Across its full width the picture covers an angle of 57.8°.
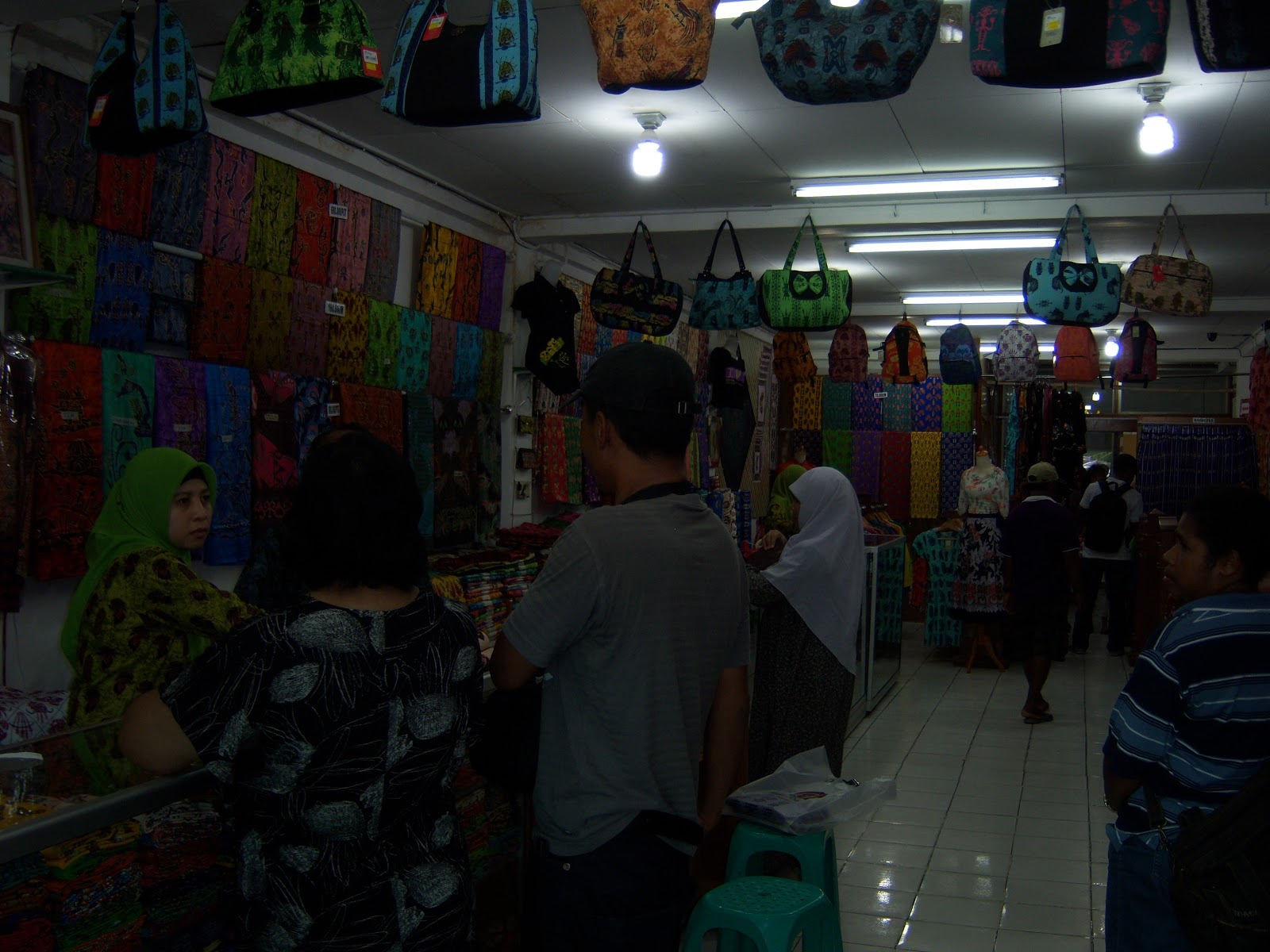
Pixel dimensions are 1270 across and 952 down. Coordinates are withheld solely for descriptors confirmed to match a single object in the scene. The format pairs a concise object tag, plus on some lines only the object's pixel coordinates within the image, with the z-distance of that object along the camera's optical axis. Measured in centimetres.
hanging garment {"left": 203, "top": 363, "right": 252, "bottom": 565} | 492
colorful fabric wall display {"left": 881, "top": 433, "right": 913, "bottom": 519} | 1304
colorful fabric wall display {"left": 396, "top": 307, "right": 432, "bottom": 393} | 648
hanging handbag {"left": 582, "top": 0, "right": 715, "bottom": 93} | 302
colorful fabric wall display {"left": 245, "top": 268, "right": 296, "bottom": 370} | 527
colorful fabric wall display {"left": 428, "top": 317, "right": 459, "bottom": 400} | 682
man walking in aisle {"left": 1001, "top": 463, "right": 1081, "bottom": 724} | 754
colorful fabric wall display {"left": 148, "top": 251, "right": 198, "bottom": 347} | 468
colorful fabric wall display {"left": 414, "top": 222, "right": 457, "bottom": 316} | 680
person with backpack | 1002
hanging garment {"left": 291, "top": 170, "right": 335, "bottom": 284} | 562
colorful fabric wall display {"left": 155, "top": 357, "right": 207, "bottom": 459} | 463
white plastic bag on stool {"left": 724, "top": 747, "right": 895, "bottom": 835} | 274
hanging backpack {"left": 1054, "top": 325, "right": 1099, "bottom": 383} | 983
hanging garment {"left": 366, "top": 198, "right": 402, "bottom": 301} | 625
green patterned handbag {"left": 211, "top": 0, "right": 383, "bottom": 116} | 303
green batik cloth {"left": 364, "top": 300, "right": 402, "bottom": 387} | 621
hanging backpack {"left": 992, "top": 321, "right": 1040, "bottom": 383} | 1045
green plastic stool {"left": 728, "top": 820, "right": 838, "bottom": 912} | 279
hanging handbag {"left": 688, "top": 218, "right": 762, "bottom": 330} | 697
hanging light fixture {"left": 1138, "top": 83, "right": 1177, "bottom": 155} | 519
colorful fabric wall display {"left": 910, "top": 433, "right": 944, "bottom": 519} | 1295
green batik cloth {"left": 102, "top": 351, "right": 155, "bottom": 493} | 435
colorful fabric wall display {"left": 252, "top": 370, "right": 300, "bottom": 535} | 518
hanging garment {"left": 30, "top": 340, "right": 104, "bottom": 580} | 411
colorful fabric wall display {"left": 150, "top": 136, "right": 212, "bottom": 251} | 468
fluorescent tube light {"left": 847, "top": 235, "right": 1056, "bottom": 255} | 845
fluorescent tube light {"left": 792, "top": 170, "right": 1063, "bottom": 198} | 669
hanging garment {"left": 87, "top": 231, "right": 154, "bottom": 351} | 441
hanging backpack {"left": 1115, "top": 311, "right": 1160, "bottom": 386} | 902
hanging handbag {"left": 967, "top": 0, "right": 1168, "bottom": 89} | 289
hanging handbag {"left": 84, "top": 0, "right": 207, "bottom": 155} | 342
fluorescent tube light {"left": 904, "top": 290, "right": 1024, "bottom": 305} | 1166
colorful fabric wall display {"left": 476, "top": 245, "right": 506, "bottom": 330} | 747
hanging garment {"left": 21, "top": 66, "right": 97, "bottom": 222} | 408
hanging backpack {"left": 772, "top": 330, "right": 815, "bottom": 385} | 1029
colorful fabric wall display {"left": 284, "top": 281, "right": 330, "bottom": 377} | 557
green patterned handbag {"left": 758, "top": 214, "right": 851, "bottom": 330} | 666
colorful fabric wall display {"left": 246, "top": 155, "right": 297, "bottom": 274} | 530
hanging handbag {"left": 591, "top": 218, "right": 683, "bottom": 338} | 689
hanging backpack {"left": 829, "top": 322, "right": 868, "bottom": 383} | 996
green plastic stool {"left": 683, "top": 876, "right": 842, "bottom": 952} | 234
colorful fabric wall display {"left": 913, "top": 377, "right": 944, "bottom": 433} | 1312
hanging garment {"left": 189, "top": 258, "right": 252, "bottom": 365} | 493
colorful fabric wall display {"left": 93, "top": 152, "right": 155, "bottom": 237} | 438
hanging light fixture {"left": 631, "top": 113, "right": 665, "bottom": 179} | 586
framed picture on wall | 389
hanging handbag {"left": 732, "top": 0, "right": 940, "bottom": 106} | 308
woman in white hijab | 406
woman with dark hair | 161
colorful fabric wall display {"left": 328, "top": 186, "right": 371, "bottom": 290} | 595
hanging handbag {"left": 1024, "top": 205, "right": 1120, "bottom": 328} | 623
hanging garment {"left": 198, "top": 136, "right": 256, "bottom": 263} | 499
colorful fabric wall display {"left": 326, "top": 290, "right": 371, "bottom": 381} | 589
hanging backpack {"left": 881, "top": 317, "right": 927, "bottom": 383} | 1005
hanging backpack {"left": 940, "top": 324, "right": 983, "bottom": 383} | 1035
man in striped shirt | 229
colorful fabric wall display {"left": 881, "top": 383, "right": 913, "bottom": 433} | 1323
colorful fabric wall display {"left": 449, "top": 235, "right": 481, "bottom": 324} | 714
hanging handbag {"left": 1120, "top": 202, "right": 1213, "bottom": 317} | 625
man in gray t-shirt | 186
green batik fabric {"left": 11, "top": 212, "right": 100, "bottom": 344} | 411
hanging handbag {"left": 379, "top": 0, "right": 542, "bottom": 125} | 305
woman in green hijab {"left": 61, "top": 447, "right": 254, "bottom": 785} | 248
